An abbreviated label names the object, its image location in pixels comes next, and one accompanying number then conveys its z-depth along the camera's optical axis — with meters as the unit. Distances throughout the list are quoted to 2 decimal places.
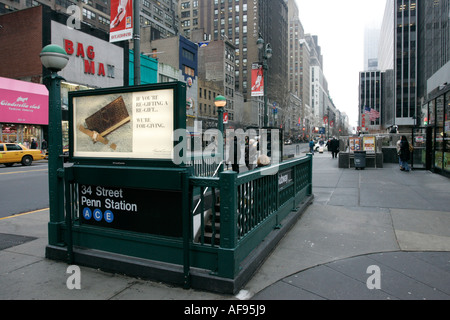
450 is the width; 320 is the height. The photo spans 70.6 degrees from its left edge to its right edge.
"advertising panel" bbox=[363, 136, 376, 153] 19.53
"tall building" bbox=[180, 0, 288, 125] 100.94
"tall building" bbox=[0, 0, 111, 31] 54.52
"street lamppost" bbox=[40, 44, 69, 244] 4.64
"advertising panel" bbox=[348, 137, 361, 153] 20.09
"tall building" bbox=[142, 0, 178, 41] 80.62
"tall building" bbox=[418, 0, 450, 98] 45.75
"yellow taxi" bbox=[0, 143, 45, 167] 21.28
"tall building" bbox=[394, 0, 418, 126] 85.56
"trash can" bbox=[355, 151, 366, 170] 17.81
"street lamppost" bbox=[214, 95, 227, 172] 9.32
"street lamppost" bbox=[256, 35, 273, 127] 16.84
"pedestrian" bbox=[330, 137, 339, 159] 27.53
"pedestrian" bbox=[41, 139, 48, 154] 31.41
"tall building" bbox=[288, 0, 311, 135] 173.00
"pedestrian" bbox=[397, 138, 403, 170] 16.88
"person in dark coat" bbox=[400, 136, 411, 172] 16.31
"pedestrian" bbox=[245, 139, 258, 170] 11.36
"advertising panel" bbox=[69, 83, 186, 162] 3.93
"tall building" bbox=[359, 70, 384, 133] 143.38
